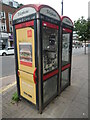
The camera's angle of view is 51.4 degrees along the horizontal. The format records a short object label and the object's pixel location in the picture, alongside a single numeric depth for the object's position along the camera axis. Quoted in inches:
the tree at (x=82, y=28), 508.6
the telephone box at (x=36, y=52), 79.4
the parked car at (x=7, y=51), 574.0
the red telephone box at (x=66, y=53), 123.3
